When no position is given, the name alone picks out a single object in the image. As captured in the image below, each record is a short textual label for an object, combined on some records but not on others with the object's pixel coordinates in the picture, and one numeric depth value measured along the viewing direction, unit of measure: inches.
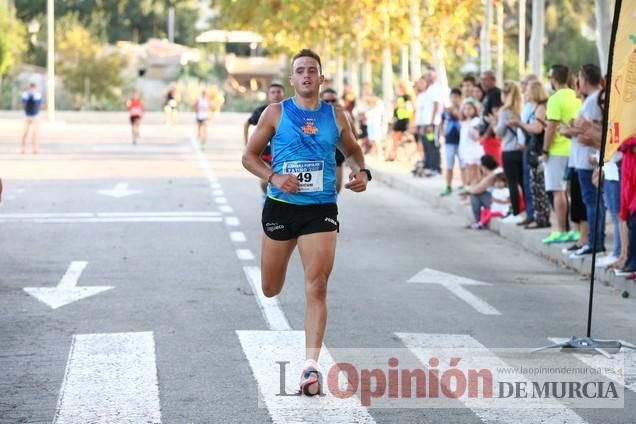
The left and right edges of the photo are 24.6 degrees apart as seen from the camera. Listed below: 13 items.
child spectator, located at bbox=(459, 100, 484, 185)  871.1
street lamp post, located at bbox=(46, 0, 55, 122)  2288.4
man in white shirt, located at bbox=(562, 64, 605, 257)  574.2
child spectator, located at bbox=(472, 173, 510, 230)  780.9
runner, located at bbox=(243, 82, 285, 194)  668.7
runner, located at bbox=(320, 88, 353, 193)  675.4
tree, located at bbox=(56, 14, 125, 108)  2950.3
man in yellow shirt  640.4
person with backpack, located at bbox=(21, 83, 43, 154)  1471.5
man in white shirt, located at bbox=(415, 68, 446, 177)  1109.1
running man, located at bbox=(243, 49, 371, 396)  335.6
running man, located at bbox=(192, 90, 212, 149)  1795.0
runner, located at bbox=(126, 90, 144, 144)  1754.4
